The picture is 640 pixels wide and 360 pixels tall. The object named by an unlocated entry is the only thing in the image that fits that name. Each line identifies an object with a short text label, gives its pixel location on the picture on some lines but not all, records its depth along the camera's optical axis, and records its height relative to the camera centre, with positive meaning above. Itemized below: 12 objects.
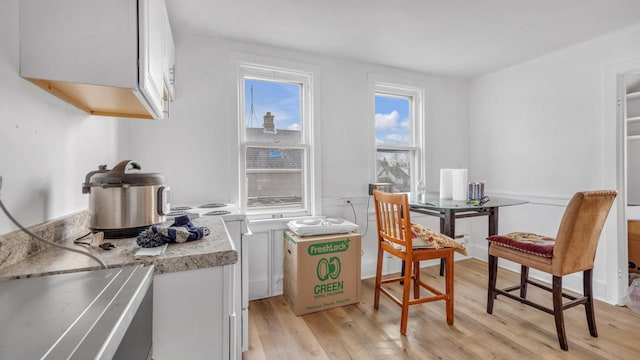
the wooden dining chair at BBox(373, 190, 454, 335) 1.99 -0.49
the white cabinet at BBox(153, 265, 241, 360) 0.87 -0.42
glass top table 2.24 -0.22
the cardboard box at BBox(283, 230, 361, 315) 2.28 -0.74
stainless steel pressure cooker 1.08 -0.08
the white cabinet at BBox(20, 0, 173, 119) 0.92 +0.44
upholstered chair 1.76 -0.46
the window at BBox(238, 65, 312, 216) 2.67 +0.37
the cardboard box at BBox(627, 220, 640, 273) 2.62 -0.59
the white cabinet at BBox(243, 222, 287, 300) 2.58 -0.72
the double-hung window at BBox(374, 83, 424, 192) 3.27 +0.51
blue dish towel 0.99 -0.20
